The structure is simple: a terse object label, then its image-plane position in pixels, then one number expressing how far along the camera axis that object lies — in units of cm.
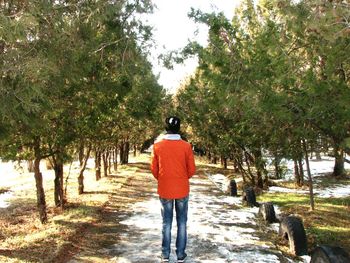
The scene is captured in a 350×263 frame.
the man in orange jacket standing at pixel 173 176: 620
